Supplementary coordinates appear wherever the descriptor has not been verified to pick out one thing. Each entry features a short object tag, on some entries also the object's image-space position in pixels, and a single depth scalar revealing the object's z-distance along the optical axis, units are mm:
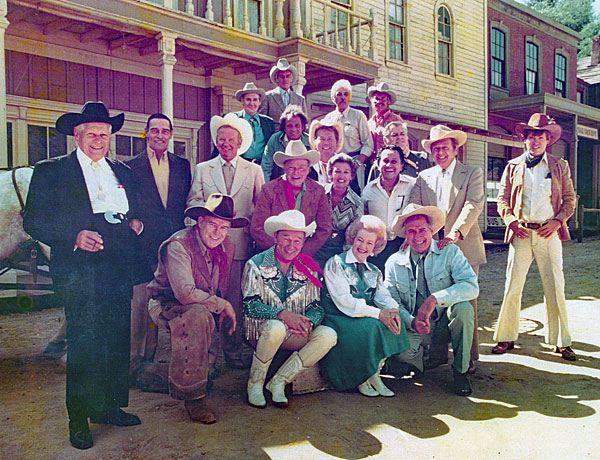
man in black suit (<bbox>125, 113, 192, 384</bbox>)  4234
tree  39062
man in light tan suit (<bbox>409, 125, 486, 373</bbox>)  4715
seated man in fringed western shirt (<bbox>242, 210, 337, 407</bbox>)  3768
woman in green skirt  3951
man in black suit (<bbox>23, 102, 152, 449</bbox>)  3055
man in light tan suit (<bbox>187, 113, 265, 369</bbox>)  4535
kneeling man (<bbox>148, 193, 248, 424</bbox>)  3443
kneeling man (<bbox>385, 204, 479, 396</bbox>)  4086
